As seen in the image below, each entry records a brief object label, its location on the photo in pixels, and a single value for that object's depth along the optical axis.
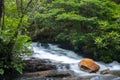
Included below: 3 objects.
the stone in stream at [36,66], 6.20
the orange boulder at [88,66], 6.83
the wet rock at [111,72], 6.73
